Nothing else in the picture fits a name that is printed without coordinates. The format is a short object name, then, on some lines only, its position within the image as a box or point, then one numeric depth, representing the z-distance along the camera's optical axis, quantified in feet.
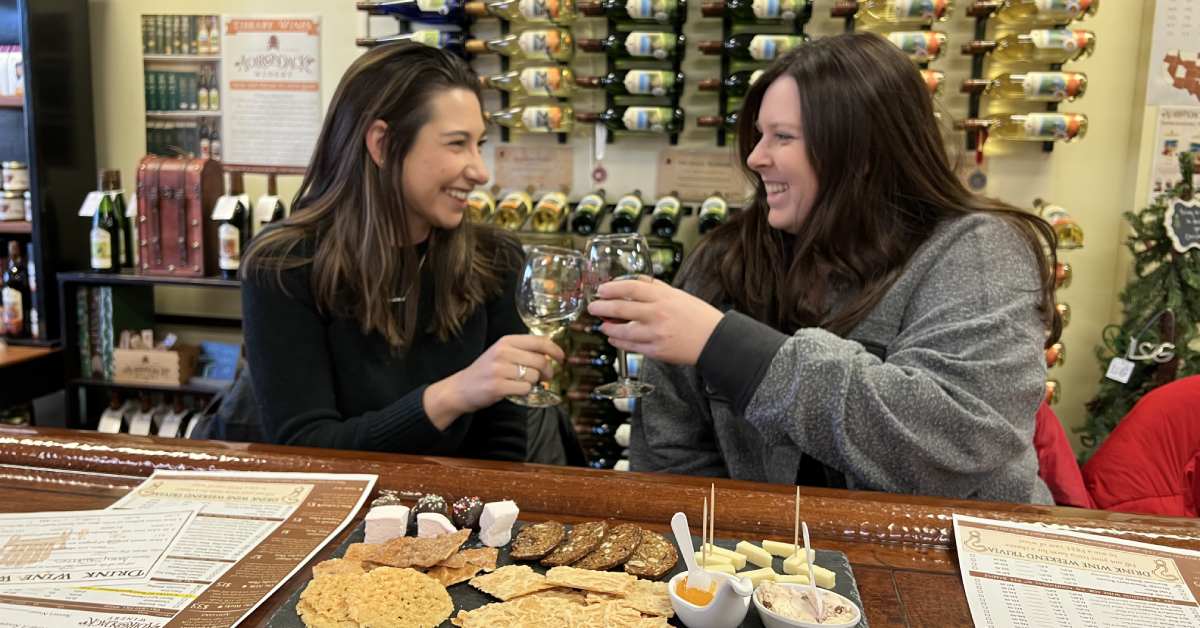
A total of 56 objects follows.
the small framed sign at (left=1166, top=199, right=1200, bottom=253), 9.89
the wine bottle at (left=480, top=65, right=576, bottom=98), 11.45
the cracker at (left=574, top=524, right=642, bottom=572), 2.91
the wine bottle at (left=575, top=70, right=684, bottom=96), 11.23
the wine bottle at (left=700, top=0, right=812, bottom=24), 10.45
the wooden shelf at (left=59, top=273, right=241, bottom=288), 11.90
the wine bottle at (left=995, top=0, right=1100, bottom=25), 10.12
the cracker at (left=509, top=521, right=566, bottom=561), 3.00
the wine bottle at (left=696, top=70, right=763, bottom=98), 10.93
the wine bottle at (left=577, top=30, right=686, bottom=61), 10.91
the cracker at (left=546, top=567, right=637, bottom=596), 2.74
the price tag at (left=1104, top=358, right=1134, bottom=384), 10.32
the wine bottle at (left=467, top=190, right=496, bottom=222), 11.53
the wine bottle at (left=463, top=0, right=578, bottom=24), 11.10
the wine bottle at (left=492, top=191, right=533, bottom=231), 11.64
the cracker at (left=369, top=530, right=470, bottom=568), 2.91
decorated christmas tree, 9.93
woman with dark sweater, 5.76
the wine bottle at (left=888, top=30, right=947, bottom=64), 10.37
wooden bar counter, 2.93
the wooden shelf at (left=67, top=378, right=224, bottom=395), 12.62
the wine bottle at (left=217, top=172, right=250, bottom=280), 11.93
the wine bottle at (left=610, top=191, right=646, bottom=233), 11.36
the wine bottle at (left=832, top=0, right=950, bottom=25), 10.39
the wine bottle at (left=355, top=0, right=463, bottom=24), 11.43
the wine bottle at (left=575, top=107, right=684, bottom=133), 11.28
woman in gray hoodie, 4.20
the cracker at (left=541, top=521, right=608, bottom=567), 2.96
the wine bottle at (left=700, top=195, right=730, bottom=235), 11.03
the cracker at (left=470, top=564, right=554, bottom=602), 2.73
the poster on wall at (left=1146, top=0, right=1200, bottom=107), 10.84
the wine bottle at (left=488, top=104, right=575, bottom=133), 11.46
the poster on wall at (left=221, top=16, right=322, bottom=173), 13.26
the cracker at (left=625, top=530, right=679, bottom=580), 2.89
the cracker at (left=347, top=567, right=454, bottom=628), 2.56
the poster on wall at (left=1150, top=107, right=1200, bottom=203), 11.05
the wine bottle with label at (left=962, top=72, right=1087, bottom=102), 10.43
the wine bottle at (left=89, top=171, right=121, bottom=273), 12.16
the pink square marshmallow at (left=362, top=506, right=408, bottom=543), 3.10
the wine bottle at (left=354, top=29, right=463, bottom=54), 11.63
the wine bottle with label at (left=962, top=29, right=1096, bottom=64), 10.39
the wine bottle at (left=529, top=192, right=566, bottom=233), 11.82
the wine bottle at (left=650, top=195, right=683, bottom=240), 11.32
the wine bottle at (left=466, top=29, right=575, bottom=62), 11.24
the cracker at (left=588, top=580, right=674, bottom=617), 2.65
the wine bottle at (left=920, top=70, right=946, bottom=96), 10.48
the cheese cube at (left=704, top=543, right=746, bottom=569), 2.94
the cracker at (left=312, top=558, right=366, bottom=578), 2.83
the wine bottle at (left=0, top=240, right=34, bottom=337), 12.70
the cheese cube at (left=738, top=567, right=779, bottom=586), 2.81
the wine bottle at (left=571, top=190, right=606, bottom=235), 11.57
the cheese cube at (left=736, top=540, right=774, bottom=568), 2.97
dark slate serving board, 2.57
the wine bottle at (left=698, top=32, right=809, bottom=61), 10.63
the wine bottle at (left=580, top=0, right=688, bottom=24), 10.82
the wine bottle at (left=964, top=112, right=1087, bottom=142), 10.59
